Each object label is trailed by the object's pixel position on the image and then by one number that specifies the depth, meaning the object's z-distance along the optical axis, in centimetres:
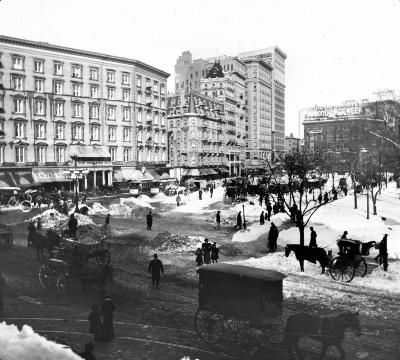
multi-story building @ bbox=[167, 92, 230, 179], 8588
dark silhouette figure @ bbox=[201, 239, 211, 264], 2085
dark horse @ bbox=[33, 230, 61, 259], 2048
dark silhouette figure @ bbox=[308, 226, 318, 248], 2087
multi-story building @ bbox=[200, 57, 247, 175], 10194
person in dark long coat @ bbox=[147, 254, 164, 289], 1692
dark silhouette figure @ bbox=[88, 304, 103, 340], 1173
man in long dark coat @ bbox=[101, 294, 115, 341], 1179
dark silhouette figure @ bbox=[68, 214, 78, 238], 2587
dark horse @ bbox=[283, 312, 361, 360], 998
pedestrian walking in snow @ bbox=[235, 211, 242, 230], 3289
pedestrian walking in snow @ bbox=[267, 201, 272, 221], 3419
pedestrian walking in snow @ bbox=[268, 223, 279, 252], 2452
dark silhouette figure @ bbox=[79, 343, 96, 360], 943
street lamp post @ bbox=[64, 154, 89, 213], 5206
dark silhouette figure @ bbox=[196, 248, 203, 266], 2072
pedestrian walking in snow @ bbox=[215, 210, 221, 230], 3376
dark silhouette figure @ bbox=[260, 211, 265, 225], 3158
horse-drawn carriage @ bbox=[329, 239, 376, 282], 1734
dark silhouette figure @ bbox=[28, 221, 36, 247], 2422
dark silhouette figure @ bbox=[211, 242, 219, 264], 2097
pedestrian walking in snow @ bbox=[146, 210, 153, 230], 3228
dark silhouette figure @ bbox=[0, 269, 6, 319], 1386
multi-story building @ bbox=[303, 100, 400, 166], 16012
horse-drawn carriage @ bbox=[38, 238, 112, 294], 1565
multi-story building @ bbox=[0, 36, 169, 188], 4962
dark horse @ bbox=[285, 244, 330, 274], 1825
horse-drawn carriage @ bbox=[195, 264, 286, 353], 1071
